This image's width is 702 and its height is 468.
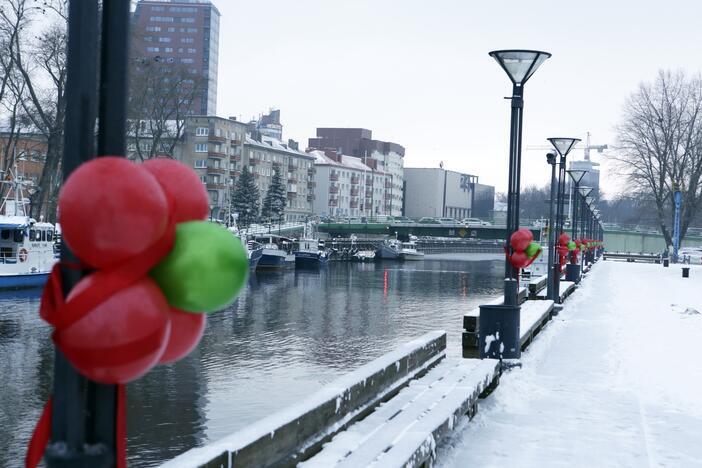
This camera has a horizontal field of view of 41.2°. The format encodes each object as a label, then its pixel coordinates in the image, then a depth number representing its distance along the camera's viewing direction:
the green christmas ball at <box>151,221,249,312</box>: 2.71
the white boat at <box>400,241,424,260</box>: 95.30
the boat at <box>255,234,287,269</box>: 64.31
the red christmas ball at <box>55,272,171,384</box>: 2.52
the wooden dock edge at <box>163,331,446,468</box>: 4.96
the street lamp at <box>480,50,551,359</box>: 11.82
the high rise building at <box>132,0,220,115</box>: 159.38
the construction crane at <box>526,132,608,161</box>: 155.62
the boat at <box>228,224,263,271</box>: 60.77
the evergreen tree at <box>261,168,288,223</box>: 92.50
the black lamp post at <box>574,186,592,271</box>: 40.28
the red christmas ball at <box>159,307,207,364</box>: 2.83
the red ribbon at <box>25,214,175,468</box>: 2.53
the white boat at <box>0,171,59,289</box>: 38.81
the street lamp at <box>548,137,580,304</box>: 21.61
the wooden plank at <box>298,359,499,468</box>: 6.11
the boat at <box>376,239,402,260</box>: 93.00
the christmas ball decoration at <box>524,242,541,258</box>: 12.27
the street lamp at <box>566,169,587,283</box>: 31.23
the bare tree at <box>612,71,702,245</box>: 70.06
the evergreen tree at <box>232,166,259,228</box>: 84.88
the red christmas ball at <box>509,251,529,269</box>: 12.17
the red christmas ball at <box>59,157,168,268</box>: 2.53
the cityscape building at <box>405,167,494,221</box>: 168.25
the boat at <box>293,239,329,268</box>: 69.31
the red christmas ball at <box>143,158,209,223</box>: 2.86
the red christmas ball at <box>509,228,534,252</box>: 12.30
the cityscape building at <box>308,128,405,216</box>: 149.75
